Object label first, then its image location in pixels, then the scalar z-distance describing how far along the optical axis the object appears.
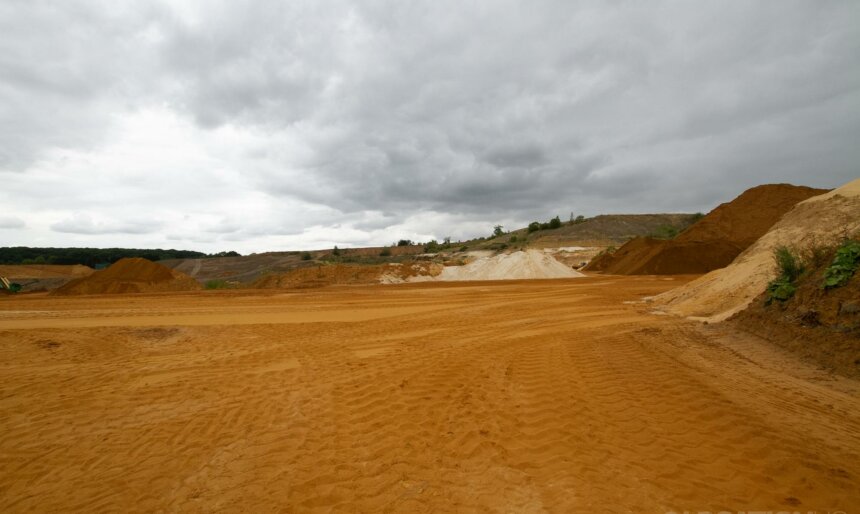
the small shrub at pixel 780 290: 8.38
